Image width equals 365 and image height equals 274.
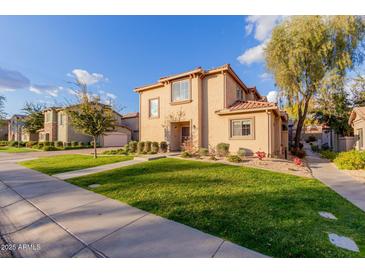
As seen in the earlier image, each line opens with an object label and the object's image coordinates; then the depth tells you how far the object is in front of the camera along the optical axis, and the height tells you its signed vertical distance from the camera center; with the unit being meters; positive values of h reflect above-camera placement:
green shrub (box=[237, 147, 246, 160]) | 11.19 -0.89
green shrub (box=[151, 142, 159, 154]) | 14.43 -0.65
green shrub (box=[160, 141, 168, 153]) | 14.72 -0.59
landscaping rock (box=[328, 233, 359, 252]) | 2.83 -1.69
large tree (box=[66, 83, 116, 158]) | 12.60 +1.67
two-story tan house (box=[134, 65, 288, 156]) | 11.68 +1.79
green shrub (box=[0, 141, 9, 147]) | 34.41 -0.76
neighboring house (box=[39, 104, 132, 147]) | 27.53 +0.97
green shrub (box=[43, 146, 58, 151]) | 23.70 -1.19
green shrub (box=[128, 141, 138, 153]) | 15.54 -0.66
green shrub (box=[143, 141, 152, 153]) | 14.69 -0.63
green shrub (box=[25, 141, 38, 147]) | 29.67 -0.81
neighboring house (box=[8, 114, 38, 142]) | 36.81 +1.77
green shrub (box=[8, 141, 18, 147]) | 31.95 -0.86
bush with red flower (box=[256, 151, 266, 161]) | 10.25 -0.94
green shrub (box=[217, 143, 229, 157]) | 11.95 -0.68
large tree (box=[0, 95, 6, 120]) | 23.14 +3.46
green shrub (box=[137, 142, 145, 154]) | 14.99 -0.68
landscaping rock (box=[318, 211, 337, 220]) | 3.88 -1.68
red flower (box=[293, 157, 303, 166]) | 9.61 -1.26
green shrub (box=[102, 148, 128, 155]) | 15.33 -1.15
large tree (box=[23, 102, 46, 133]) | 35.69 +3.56
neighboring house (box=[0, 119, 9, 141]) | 48.34 +1.65
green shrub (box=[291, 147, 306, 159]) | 14.63 -1.18
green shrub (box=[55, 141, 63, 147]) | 26.74 -0.73
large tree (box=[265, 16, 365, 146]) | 13.36 +6.80
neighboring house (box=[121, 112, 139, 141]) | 33.59 +3.23
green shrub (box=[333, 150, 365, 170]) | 8.95 -1.14
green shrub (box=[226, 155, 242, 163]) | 10.02 -1.13
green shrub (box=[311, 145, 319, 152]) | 21.17 -1.15
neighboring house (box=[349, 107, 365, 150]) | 12.95 +1.09
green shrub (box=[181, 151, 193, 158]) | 11.76 -1.05
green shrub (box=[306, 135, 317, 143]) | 34.76 -0.11
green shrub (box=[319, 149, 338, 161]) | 12.73 -1.26
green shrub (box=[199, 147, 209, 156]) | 12.37 -0.91
